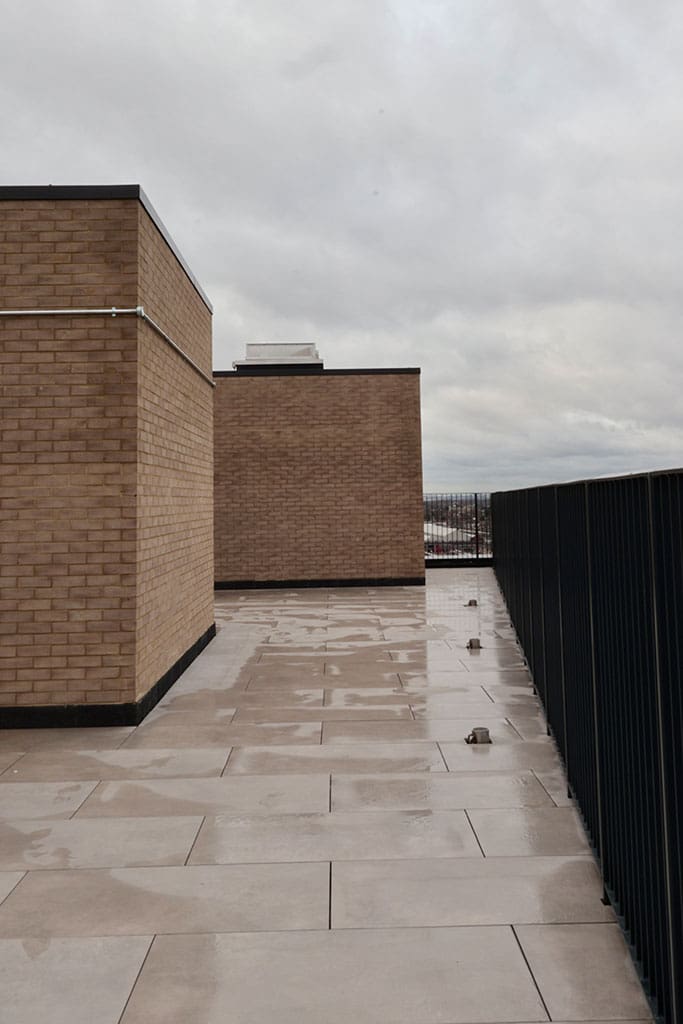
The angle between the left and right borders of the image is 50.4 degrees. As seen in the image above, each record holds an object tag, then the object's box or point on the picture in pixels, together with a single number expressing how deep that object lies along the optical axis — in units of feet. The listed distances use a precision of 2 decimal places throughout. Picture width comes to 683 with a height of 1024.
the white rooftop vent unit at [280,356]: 68.33
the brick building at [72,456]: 22.29
